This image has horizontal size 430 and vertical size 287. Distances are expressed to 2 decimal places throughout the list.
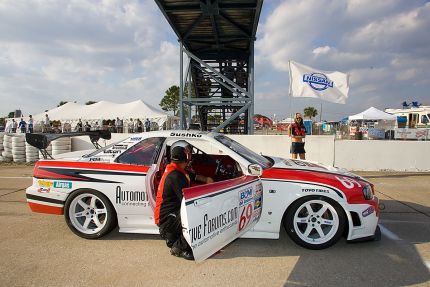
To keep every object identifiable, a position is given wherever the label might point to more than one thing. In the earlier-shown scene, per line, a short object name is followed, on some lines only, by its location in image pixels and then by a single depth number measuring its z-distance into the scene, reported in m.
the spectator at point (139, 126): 20.45
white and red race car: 3.86
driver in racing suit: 3.44
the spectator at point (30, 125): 19.07
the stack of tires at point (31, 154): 11.70
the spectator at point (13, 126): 22.12
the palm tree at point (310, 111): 91.33
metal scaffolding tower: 10.70
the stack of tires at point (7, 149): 12.08
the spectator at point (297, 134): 8.62
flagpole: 10.39
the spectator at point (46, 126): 21.01
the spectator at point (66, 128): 22.73
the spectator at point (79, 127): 21.79
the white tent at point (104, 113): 30.60
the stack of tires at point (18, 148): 11.84
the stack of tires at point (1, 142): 12.35
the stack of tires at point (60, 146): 11.66
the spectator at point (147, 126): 20.45
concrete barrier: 10.23
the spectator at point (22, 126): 19.48
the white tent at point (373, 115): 27.36
